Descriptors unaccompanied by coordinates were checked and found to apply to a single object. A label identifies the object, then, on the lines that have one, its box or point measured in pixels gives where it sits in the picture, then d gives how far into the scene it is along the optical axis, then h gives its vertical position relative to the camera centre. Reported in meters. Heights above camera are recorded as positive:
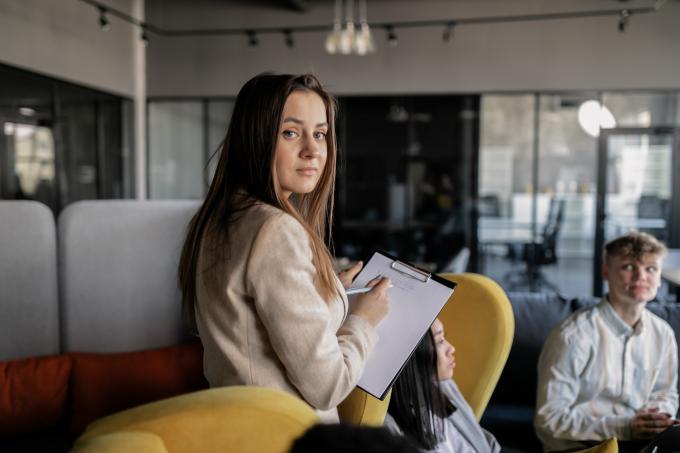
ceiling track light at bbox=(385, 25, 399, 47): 7.45 +1.90
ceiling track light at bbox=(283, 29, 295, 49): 7.81 +1.93
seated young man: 2.07 -0.62
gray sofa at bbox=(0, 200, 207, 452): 2.47 -0.60
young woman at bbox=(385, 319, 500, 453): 1.72 -0.61
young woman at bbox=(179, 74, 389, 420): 1.12 -0.16
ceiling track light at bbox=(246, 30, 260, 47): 7.78 +1.96
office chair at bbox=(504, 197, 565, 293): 7.73 -0.87
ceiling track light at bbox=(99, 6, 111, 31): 6.75 +1.85
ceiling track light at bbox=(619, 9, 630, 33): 6.85 +1.93
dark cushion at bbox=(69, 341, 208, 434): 2.51 -0.83
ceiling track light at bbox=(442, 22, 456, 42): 7.45 +1.98
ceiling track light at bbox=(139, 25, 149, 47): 7.76 +1.95
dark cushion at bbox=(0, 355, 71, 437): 2.40 -0.84
